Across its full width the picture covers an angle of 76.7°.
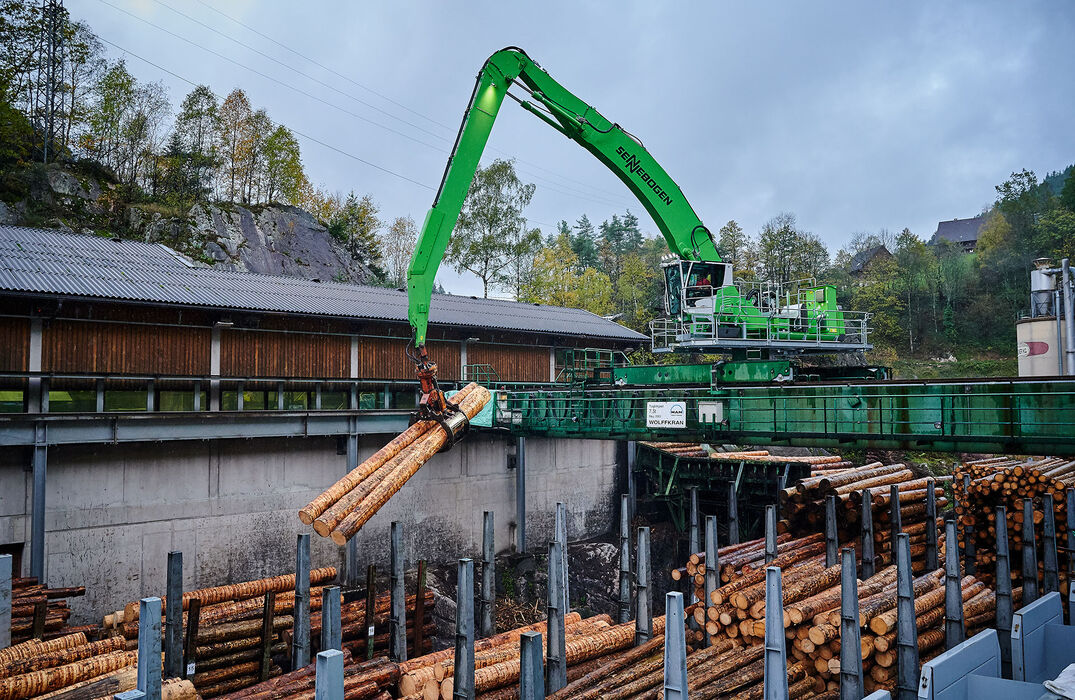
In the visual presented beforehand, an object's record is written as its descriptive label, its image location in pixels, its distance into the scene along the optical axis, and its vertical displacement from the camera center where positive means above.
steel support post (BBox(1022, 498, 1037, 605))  10.85 -2.85
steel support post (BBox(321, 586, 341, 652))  10.25 -3.66
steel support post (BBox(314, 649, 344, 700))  5.65 -2.47
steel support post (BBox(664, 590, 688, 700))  6.91 -2.83
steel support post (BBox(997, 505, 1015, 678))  10.16 -3.21
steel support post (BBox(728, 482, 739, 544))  16.78 -3.45
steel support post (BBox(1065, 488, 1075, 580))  12.09 -2.39
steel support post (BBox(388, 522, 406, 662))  12.06 -4.23
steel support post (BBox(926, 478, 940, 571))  12.98 -2.98
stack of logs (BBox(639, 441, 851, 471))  19.58 -2.35
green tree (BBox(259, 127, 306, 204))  44.28 +13.98
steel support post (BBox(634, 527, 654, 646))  11.14 -3.75
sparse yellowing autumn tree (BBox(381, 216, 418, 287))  56.09 +11.25
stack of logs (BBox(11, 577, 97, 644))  10.61 -3.86
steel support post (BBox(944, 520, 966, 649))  9.51 -3.14
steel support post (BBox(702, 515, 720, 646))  10.62 -2.89
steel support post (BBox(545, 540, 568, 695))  9.54 -3.68
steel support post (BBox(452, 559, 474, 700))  8.58 -3.50
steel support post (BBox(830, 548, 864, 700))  8.29 -3.17
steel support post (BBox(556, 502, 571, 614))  12.02 -2.61
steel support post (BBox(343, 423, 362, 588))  16.95 -4.31
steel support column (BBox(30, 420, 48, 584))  12.95 -2.42
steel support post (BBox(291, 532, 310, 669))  11.53 -3.91
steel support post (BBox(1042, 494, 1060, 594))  11.52 -2.96
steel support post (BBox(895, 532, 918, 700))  8.76 -3.34
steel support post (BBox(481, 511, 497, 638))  14.00 -4.08
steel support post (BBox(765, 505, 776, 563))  11.94 -2.70
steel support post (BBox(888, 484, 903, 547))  12.83 -2.51
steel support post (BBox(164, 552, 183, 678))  10.68 -3.73
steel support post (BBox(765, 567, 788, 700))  7.24 -2.84
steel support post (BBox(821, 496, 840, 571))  12.59 -2.77
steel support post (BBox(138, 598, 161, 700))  6.49 -2.60
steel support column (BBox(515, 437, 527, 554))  20.38 -3.60
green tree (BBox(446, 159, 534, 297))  42.88 +10.08
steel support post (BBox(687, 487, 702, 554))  12.71 -2.97
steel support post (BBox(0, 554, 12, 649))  9.25 -3.07
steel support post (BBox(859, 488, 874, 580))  12.70 -2.97
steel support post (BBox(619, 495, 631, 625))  13.34 -3.78
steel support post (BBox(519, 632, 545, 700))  7.82 -3.37
